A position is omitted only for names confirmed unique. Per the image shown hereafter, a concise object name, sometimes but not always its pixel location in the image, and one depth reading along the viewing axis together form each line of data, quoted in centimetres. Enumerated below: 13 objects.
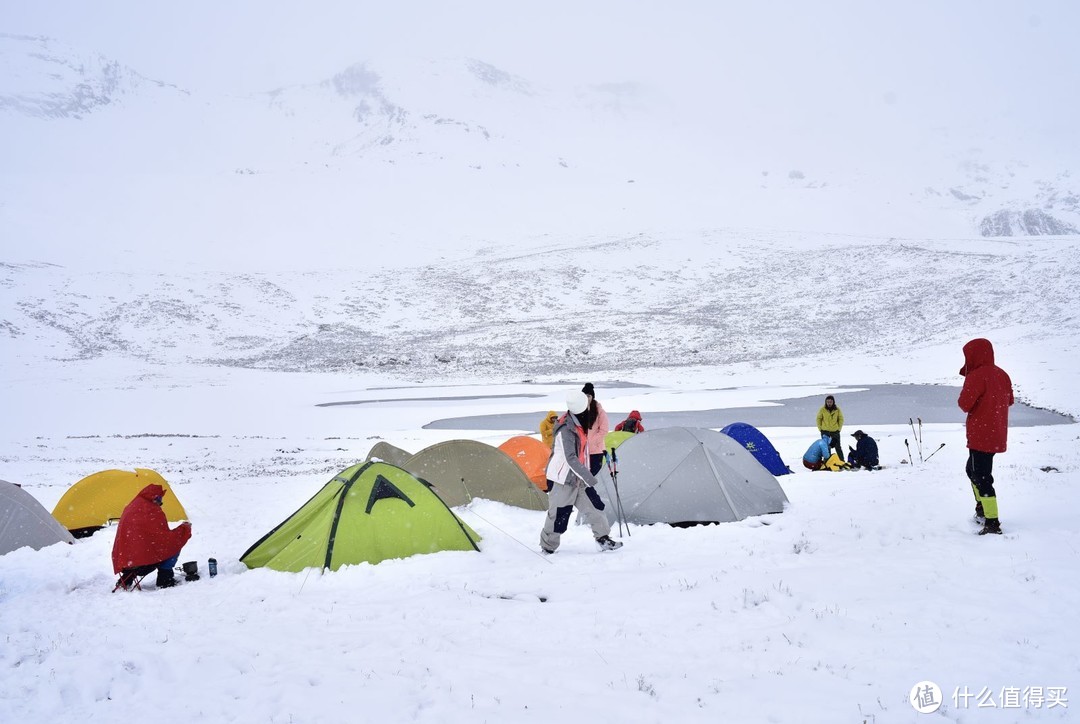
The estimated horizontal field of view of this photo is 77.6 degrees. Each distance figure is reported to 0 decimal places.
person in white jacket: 880
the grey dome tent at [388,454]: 1420
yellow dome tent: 1284
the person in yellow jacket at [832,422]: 1559
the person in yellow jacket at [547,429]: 1433
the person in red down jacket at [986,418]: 763
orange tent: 1459
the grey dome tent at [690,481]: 1041
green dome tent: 842
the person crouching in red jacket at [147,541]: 818
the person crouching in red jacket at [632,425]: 1598
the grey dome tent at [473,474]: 1213
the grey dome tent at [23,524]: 1047
